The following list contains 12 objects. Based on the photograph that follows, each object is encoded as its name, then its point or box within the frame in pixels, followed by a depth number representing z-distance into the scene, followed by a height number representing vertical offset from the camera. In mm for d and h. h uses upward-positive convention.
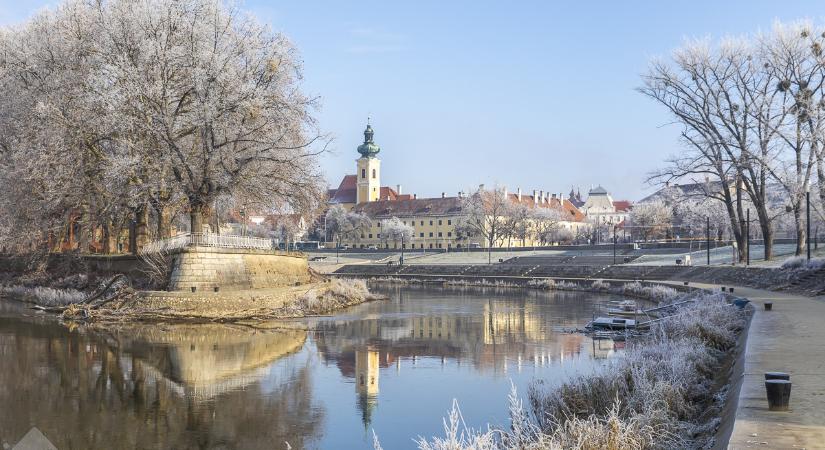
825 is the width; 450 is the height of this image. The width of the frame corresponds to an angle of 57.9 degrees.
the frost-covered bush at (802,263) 33375 -1073
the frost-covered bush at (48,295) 31766 -2429
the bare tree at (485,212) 105494 +4302
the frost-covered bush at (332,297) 31794 -2611
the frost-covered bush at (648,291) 36625 -2693
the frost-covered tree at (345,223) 124938 +3050
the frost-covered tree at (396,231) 122544 +1673
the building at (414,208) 124625 +5953
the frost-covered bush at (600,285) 48906 -2944
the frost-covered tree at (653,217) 103625 +3317
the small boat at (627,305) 30606 -2669
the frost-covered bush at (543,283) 53256 -3085
